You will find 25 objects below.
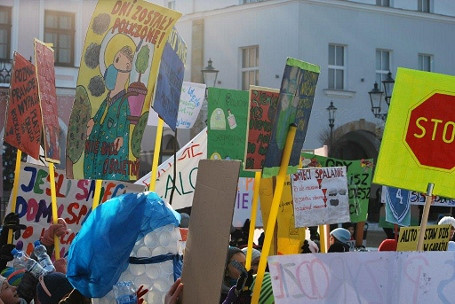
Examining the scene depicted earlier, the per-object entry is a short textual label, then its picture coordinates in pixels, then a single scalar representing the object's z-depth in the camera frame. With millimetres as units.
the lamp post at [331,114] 25398
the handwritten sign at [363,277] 3869
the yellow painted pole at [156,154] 5156
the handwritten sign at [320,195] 7230
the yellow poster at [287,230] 8195
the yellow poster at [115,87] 5098
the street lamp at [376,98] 20719
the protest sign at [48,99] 5691
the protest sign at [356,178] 9547
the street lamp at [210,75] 17550
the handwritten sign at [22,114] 6664
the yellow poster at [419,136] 4734
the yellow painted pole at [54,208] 5645
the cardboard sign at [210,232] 3896
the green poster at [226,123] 8391
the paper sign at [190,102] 11270
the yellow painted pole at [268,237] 4180
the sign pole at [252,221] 4723
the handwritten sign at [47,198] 7051
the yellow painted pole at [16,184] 6766
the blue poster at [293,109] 4430
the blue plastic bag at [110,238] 4117
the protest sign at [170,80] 5473
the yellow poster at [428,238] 6031
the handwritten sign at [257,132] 5148
